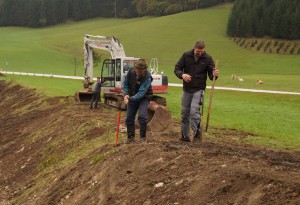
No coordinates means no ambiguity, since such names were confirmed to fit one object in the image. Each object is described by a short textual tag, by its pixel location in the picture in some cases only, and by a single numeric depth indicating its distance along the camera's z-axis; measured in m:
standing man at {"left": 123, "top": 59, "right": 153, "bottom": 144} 11.20
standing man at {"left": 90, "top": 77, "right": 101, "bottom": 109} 22.12
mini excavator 23.02
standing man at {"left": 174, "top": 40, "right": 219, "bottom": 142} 11.12
